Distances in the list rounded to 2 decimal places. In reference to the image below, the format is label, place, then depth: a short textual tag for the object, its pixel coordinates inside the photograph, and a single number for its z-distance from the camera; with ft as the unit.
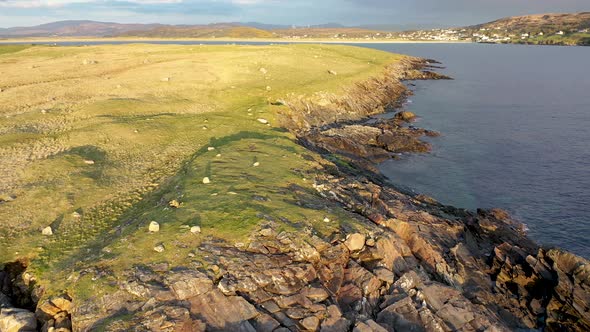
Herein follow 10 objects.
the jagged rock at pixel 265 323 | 44.50
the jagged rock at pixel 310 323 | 45.78
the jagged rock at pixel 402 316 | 49.32
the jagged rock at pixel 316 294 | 50.44
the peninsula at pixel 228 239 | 46.80
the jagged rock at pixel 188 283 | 46.62
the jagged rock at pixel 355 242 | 61.41
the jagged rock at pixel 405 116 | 205.36
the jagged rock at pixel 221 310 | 43.73
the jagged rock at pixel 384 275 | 57.07
